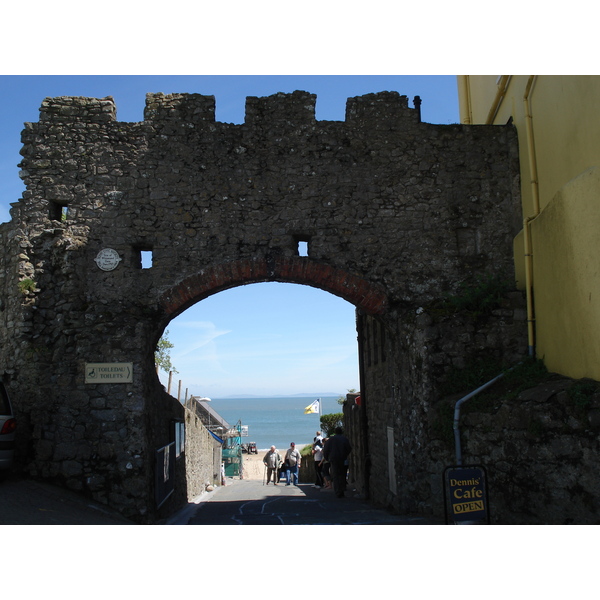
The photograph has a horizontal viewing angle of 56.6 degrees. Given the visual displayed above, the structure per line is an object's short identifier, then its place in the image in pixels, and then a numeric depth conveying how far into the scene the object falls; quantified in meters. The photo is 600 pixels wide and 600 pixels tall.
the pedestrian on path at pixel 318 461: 15.81
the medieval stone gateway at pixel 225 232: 8.14
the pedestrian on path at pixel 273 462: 18.69
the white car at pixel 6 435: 7.11
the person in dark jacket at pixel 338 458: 12.16
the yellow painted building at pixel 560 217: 6.26
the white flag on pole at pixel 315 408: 26.88
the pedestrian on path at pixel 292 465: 18.27
